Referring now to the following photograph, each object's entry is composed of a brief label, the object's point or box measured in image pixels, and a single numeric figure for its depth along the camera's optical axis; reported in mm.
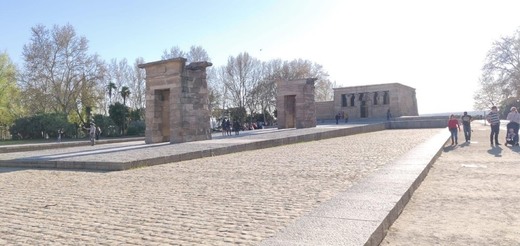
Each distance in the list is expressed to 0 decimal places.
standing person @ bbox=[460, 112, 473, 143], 17605
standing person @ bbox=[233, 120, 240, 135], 26166
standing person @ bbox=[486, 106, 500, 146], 14883
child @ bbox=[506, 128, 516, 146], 14758
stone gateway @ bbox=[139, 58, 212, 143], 18016
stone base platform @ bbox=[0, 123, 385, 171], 10656
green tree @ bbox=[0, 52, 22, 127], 44562
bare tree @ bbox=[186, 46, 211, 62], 48281
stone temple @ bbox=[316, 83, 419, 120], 43312
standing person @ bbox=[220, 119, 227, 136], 27008
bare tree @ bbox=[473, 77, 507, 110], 51231
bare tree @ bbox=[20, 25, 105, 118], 43125
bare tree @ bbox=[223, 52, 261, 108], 55656
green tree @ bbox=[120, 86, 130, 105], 47316
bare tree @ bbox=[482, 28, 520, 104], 48125
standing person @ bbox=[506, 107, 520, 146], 14551
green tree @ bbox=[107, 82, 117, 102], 49188
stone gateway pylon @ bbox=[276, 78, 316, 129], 29564
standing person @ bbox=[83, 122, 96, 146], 21280
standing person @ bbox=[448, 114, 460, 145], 16594
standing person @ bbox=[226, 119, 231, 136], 26625
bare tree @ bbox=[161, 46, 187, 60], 47594
